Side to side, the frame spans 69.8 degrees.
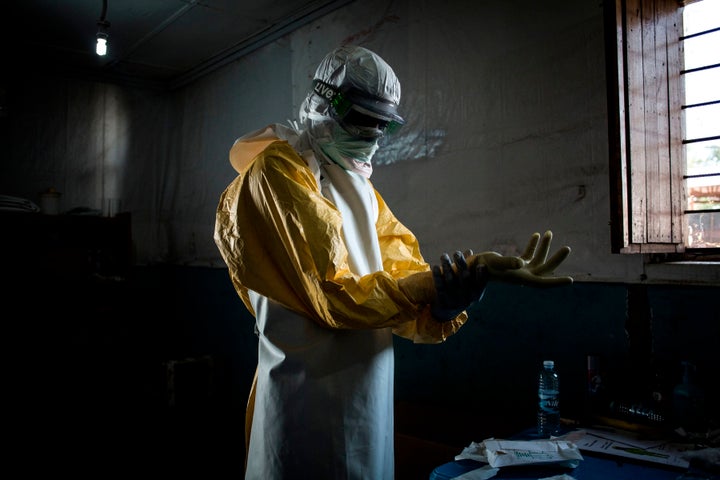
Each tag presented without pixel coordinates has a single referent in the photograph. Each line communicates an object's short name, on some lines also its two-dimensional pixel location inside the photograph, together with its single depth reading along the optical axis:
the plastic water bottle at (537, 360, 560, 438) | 1.60
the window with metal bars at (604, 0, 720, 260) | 1.60
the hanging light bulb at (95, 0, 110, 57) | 2.39
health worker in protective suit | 1.08
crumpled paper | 1.24
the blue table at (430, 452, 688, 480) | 1.21
